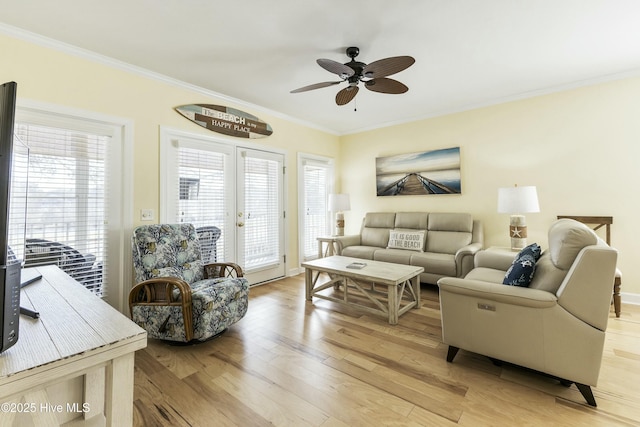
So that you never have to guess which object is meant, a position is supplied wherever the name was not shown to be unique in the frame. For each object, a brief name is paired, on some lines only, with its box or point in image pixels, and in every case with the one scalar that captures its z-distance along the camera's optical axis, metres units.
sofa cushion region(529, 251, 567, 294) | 1.73
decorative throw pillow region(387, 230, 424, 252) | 4.04
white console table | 0.65
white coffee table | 2.65
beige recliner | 1.54
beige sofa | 3.47
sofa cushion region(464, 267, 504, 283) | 2.46
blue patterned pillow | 1.88
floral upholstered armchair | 2.21
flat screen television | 0.68
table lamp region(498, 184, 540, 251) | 3.05
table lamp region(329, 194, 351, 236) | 4.77
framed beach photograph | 4.20
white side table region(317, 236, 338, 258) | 4.43
